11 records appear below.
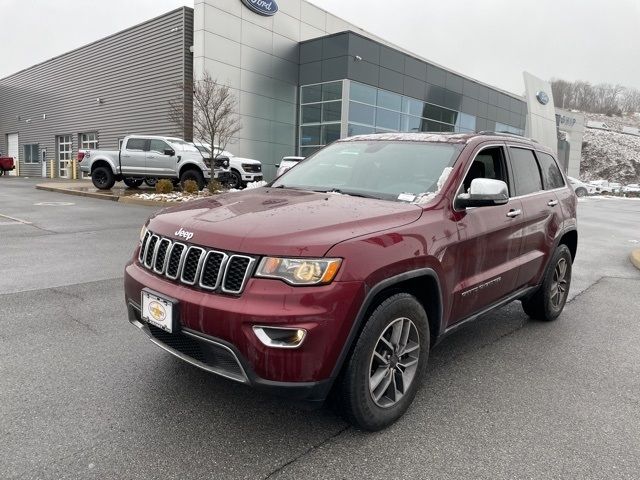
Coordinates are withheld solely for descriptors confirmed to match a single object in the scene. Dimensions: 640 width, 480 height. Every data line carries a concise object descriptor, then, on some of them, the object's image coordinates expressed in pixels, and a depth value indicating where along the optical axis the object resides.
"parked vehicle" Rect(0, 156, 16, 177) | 33.06
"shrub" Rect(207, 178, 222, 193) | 16.62
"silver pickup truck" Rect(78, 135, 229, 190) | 17.48
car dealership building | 24.23
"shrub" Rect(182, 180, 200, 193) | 15.91
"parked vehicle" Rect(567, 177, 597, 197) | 35.19
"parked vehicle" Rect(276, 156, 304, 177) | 20.45
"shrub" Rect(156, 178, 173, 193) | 15.82
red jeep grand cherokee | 2.38
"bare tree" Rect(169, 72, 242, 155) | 19.56
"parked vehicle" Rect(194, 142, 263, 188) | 19.59
